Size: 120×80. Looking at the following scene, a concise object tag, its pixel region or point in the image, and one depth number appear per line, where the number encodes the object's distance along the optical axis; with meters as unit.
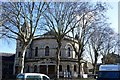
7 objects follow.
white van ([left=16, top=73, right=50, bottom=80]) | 9.28
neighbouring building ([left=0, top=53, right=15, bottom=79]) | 26.71
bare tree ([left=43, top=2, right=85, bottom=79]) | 13.54
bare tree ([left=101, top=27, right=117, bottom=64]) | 19.58
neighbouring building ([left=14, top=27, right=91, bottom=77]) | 23.10
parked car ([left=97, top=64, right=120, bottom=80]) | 9.61
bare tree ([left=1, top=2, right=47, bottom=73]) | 11.65
